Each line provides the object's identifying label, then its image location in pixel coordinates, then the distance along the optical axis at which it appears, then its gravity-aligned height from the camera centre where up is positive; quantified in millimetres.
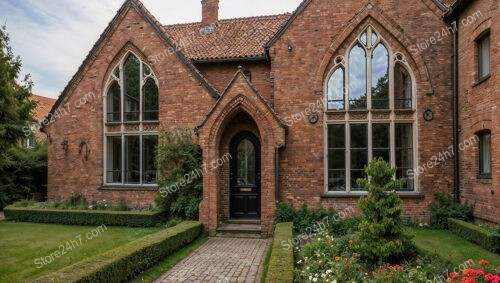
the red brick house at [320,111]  11734 +1621
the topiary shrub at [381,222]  7340 -1482
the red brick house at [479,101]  9320 +1657
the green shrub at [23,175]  17989 -1154
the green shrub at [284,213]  11547 -2002
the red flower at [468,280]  4499 -1695
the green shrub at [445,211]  10883 -1833
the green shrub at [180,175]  12281 -775
